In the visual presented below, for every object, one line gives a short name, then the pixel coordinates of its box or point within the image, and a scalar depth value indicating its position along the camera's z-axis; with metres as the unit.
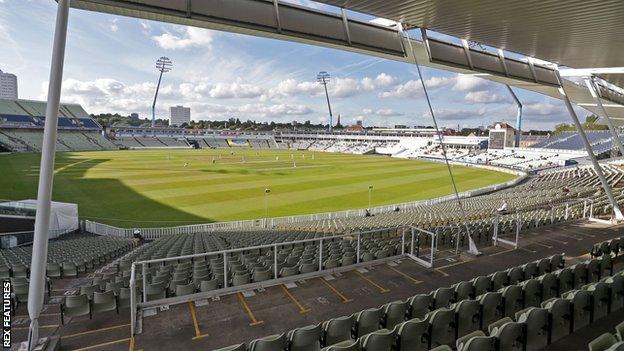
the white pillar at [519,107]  105.38
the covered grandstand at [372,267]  5.80
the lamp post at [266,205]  27.95
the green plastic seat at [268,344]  4.89
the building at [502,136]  89.94
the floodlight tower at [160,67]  126.74
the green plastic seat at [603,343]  4.39
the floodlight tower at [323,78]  154.25
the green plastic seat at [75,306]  7.09
